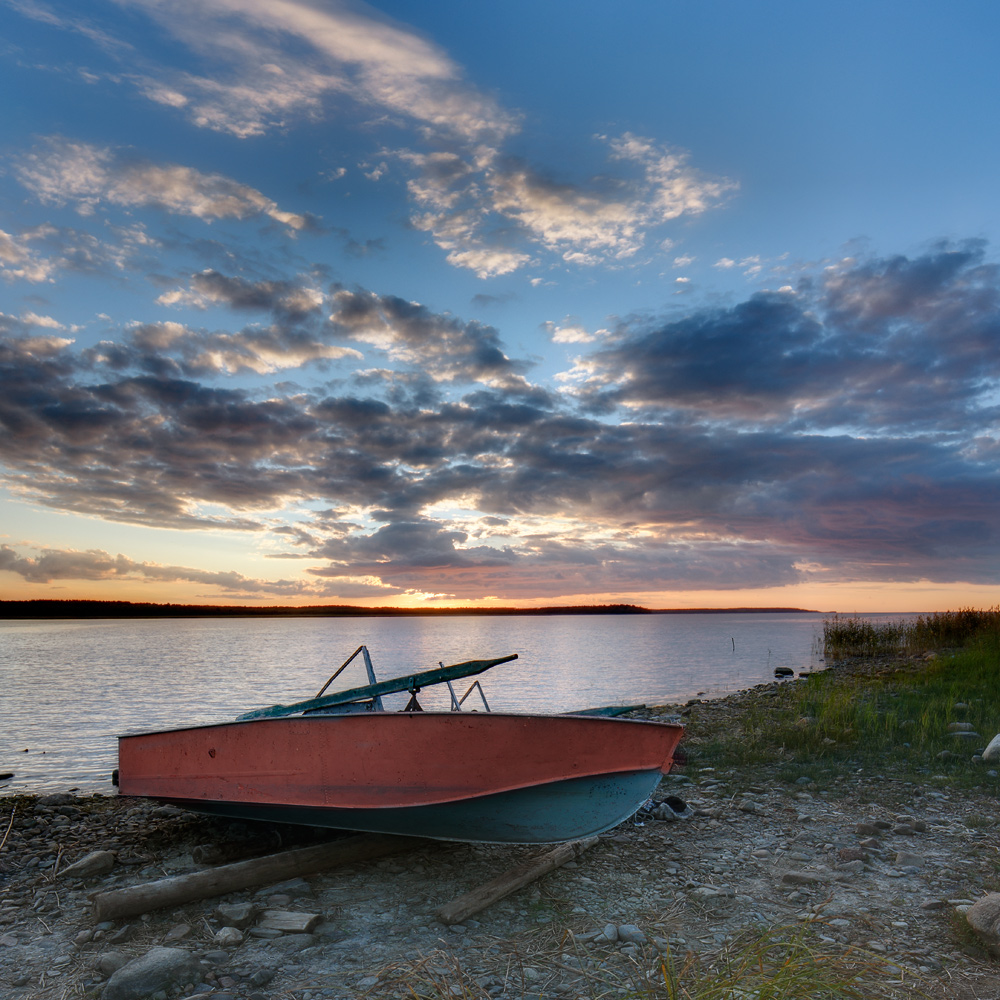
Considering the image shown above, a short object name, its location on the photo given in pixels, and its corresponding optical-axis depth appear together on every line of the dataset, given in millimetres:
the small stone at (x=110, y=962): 4393
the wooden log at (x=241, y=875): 5168
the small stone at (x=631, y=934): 4559
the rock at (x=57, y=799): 9188
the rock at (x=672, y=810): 7227
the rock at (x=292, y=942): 4629
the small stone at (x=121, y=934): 4878
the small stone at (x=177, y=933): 4785
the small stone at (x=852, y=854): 5973
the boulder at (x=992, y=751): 9133
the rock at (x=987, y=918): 4262
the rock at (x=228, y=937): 4691
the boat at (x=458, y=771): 5355
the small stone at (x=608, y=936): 4578
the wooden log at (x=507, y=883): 4930
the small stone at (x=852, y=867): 5715
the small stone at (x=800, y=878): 5498
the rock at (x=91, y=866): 6285
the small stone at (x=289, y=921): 4832
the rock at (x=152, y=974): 4051
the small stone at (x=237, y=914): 4953
